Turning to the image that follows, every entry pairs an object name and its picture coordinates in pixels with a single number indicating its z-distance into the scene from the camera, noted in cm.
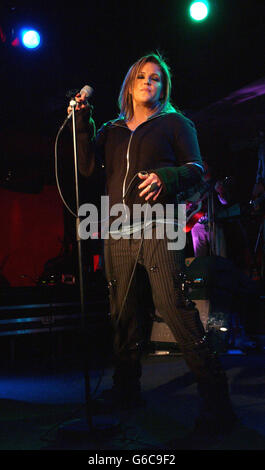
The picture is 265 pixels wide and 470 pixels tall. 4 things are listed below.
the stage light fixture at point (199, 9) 523
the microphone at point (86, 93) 227
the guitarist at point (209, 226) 605
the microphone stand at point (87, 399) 207
